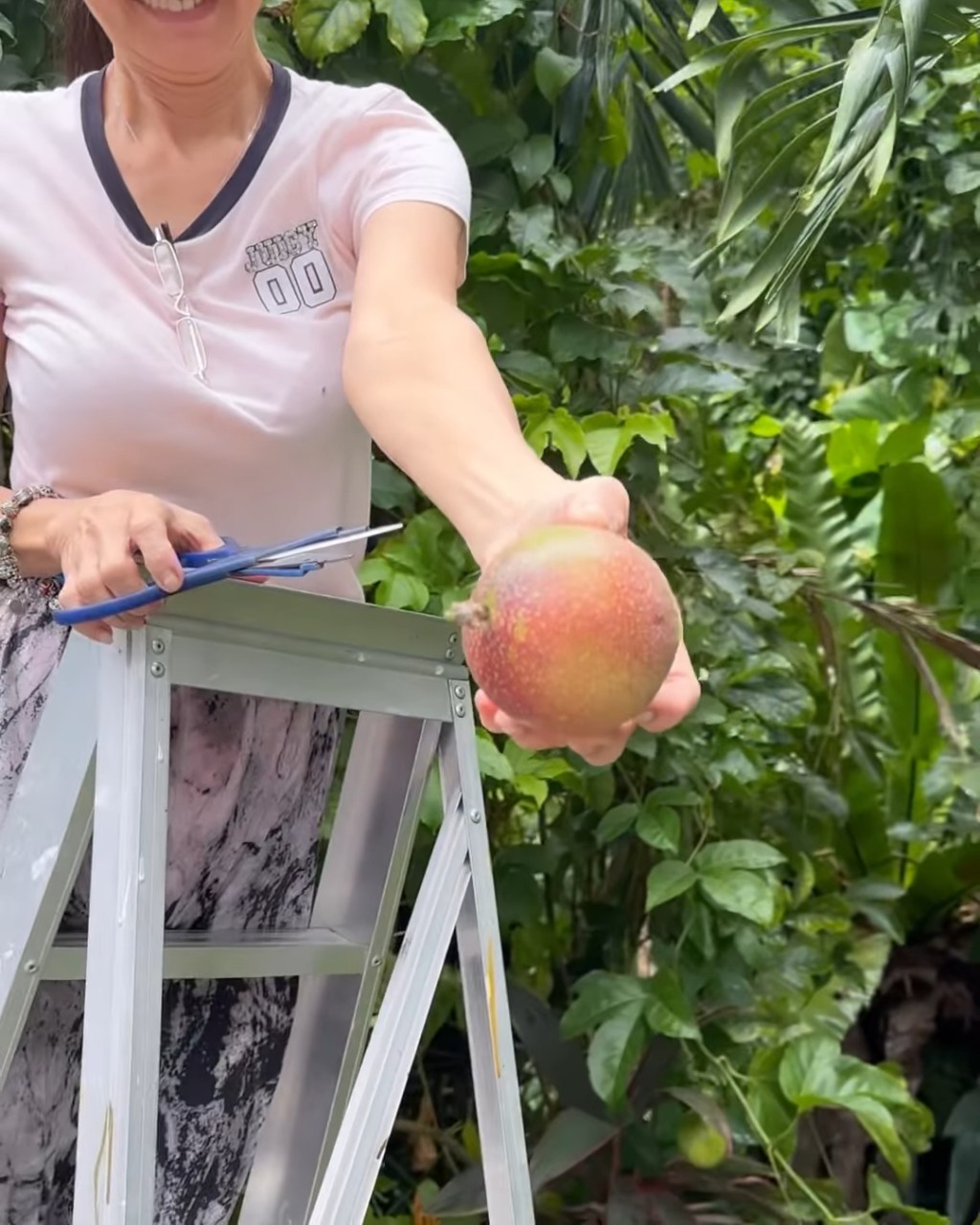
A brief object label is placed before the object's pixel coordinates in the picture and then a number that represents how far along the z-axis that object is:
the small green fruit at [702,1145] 1.37
